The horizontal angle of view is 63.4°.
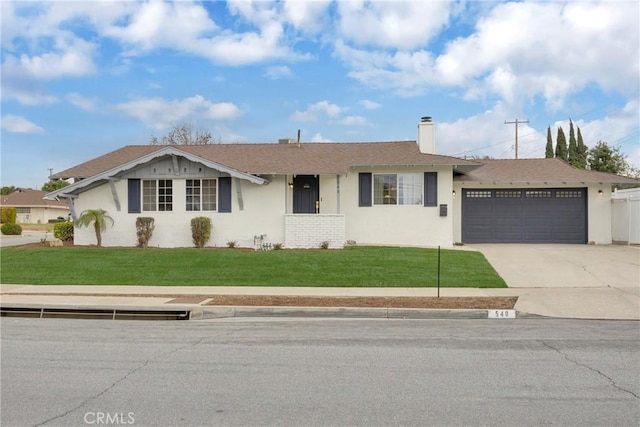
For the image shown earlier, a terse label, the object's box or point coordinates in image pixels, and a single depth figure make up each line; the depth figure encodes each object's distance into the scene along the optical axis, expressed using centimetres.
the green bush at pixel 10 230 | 4022
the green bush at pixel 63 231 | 2106
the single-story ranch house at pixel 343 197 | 1961
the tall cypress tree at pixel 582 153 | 4558
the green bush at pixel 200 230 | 1908
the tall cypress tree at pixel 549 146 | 4994
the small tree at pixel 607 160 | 4006
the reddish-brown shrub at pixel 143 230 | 1928
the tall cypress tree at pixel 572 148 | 4697
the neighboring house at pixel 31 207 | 6519
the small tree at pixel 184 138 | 4581
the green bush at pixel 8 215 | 4816
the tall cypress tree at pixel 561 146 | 4778
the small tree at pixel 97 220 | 1941
